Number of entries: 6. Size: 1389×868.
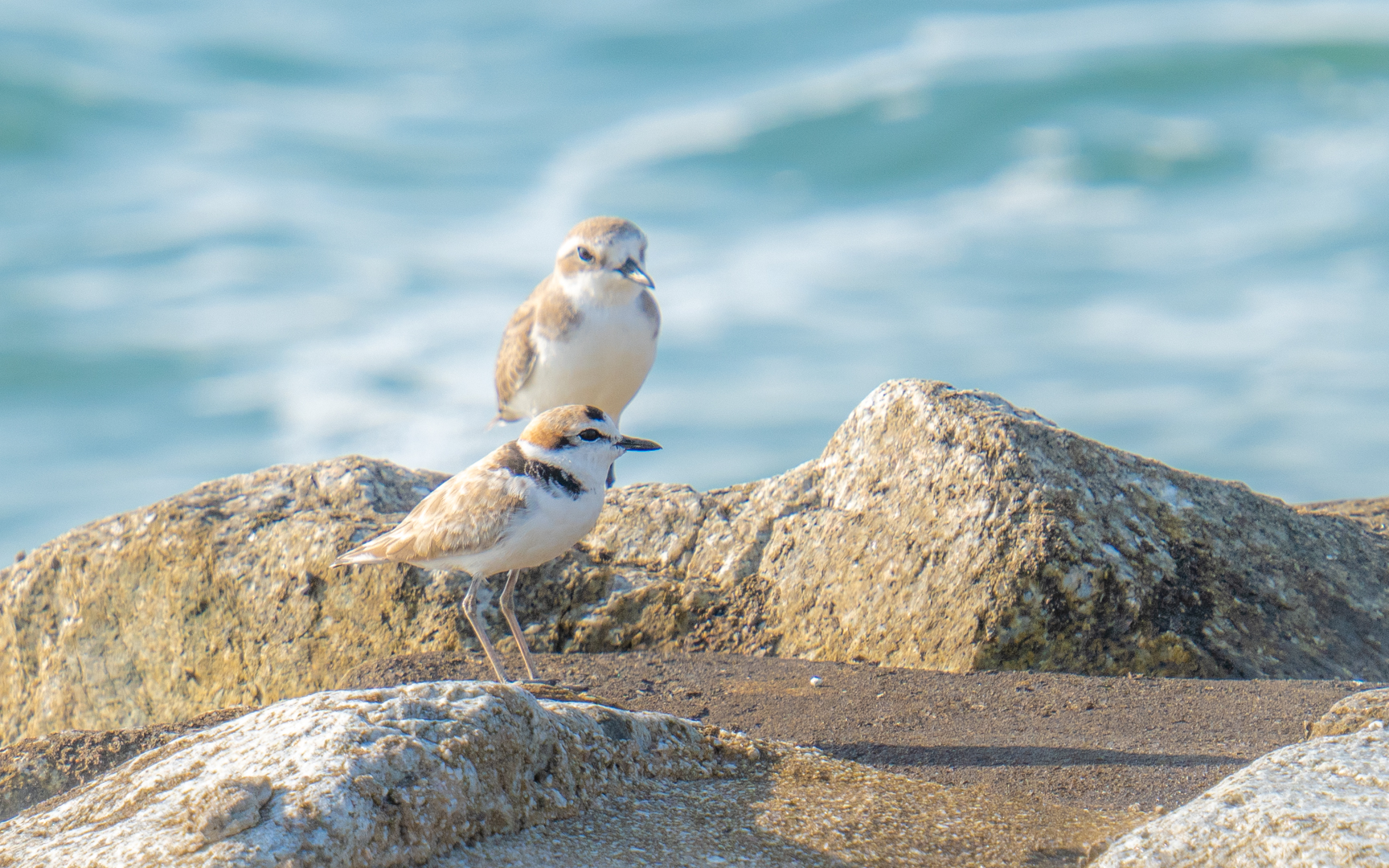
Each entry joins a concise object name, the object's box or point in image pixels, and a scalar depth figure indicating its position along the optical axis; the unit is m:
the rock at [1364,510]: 13.54
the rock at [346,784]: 5.68
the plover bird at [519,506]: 9.72
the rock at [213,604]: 12.17
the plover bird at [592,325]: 14.87
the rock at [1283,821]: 5.78
